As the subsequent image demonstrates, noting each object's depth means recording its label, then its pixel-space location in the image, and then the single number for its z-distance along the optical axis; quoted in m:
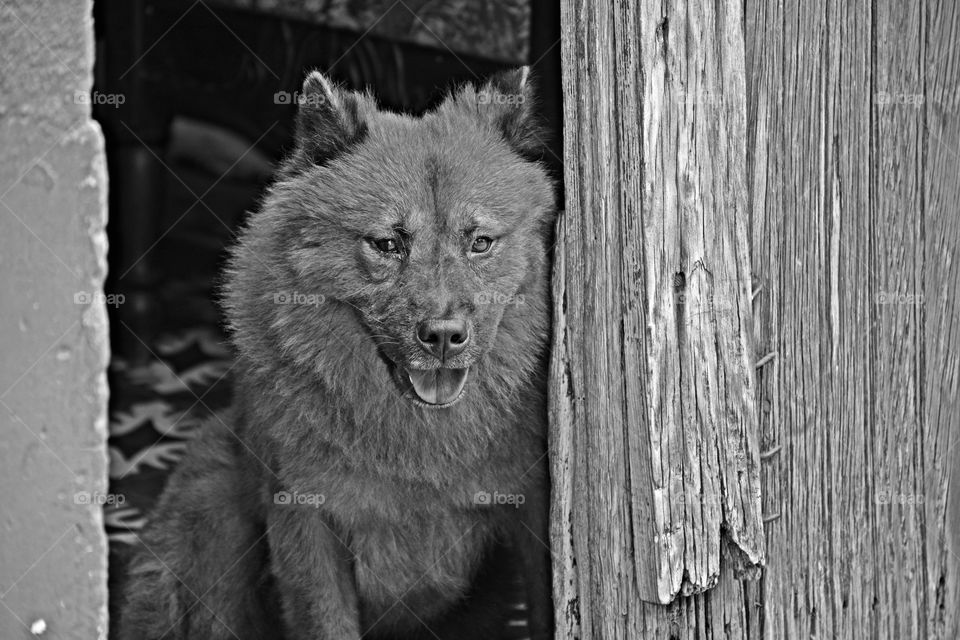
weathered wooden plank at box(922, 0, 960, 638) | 6.70
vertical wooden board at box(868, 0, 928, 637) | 6.60
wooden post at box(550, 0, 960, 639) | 6.32
